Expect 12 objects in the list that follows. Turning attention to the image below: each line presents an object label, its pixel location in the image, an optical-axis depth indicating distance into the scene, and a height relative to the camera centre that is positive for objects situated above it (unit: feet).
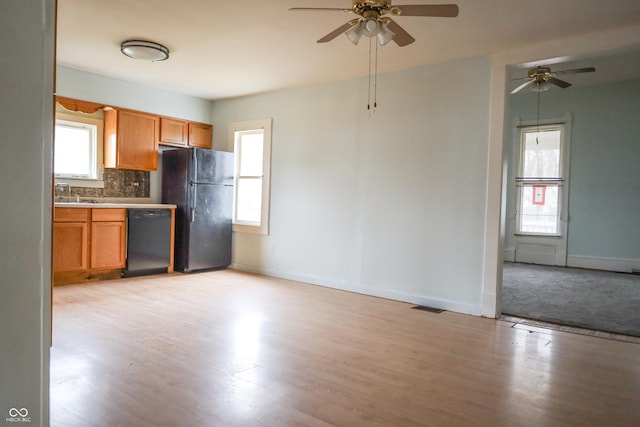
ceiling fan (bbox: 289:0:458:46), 8.60 +3.94
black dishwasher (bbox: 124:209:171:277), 17.51 -1.86
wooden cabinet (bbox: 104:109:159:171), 17.88 +2.43
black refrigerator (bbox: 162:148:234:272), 18.83 -0.12
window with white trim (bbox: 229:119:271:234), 19.43 +1.27
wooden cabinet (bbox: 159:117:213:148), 19.57 +3.12
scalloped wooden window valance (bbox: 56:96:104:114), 16.43 +3.54
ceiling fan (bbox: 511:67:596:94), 14.58 +4.67
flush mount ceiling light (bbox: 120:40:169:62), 13.17 +4.61
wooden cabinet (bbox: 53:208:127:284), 15.52 -1.83
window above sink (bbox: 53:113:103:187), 17.21 +1.87
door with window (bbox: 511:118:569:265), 23.36 +0.93
